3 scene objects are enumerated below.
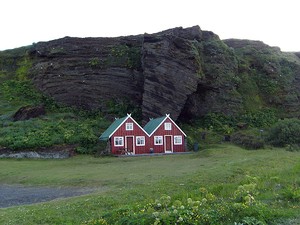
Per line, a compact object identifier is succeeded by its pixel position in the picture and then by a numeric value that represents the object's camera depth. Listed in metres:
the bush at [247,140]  47.98
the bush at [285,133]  46.25
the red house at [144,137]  50.22
